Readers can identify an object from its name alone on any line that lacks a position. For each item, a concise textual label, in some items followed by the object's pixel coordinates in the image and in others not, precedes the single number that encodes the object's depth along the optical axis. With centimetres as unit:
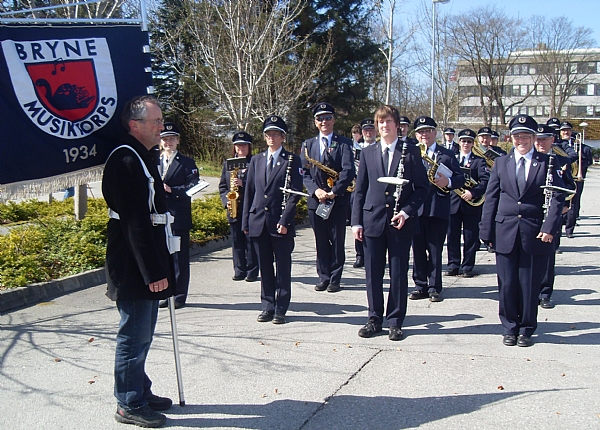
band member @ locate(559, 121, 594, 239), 1241
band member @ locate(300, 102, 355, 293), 827
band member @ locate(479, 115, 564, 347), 592
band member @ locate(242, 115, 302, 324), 673
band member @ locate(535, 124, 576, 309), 725
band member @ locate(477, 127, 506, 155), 1034
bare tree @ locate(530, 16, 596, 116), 6450
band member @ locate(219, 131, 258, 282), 884
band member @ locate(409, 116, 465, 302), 776
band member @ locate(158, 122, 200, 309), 718
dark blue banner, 439
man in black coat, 398
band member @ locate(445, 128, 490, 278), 924
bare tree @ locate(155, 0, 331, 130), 1560
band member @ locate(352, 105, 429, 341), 610
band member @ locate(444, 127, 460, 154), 1248
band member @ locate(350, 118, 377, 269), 1002
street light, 2942
